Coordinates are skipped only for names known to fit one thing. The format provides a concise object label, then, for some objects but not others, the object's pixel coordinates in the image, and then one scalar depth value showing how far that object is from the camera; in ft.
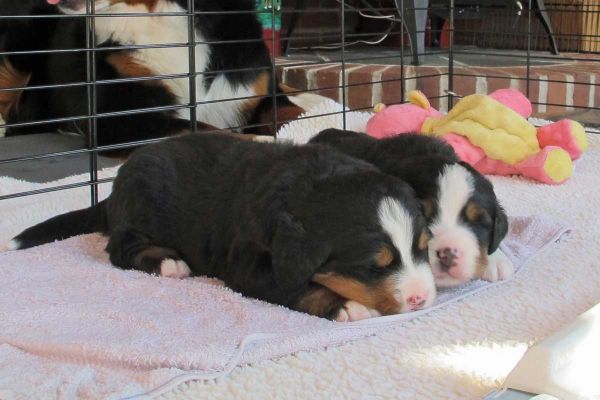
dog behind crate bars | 9.27
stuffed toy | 8.28
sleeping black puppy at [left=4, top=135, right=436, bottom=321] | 4.63
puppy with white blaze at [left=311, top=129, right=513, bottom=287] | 5.19
